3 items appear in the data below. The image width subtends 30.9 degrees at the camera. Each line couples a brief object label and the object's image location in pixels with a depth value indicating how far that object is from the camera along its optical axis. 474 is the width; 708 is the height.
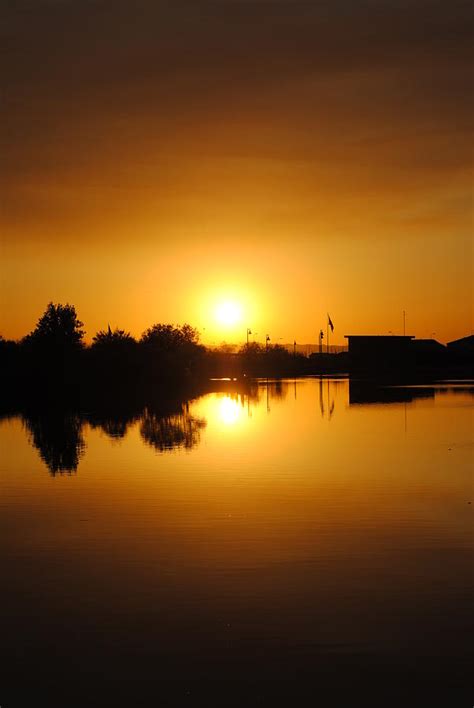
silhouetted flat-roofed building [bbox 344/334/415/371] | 174.25
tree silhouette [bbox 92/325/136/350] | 103.62
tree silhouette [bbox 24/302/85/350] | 124.42
